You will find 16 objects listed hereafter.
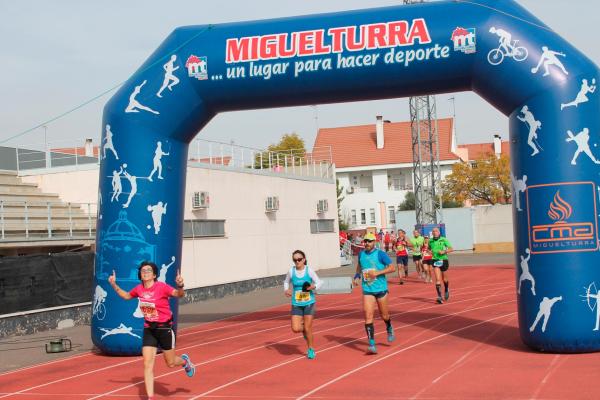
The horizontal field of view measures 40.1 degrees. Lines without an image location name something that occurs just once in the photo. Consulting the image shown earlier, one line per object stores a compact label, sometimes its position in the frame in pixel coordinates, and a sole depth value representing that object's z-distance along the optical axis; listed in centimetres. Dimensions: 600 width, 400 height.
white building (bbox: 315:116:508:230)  7556
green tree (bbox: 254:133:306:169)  7181
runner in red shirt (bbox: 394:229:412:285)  2905
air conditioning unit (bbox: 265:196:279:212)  3092
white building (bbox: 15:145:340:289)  2575
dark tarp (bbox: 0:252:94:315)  1839
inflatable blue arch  1192
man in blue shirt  1341
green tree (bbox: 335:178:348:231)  7233
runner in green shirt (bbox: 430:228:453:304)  2019
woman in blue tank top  1291
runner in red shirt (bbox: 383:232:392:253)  5156
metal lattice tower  4534
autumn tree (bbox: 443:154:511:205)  7069
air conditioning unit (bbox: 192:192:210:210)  2598
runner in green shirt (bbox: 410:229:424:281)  2906
